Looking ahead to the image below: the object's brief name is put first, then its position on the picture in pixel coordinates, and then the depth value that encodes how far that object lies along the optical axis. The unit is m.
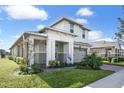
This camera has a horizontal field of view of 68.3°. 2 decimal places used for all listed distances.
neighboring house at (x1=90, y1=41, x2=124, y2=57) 11.67
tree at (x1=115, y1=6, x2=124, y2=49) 6.06
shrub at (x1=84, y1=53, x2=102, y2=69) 5.91
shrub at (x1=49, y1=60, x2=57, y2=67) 6.05
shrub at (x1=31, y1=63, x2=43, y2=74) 4.54
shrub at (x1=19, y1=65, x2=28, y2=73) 4.45
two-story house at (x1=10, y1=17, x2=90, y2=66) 5.87
